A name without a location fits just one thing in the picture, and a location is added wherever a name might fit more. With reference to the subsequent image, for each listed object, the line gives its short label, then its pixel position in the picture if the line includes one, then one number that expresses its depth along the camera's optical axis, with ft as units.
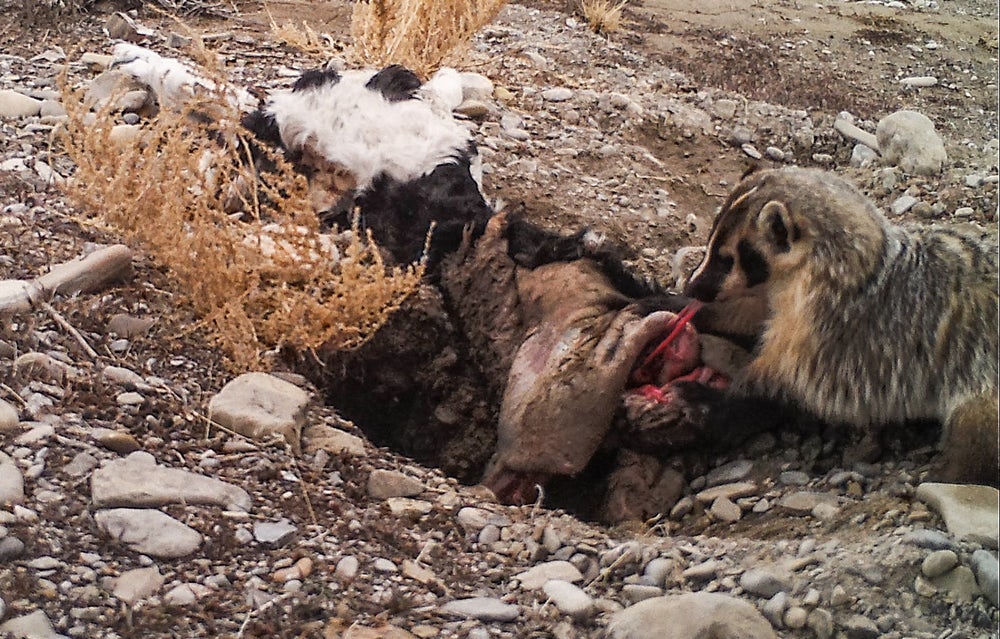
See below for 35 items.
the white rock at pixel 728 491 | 4.56
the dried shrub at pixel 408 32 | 6.66
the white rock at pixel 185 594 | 3.30
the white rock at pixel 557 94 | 5.86
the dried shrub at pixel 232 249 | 5.27
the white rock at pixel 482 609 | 3.41
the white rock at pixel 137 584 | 3.29
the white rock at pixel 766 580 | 3.34
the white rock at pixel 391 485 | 4.40
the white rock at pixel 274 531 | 3.75
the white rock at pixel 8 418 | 4.00
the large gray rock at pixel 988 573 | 3.04
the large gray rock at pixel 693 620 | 3.13
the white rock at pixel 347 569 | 3.57
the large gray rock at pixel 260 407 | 4.52
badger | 4.42
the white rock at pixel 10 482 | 3.60
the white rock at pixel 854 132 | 4.44
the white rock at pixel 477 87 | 6.52
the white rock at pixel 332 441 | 4.66
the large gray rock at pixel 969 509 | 3.25
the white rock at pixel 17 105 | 6.31
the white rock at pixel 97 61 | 7.17
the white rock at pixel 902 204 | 4.75
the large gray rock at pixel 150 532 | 3.54
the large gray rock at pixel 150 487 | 3.76
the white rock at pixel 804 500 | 4.24
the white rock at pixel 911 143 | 4.03
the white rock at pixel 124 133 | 5.97
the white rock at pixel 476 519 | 4.21
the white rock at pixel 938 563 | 3.21
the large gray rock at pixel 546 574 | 3.66
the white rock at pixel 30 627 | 3.10
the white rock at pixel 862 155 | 4.53
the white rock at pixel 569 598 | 3.44
